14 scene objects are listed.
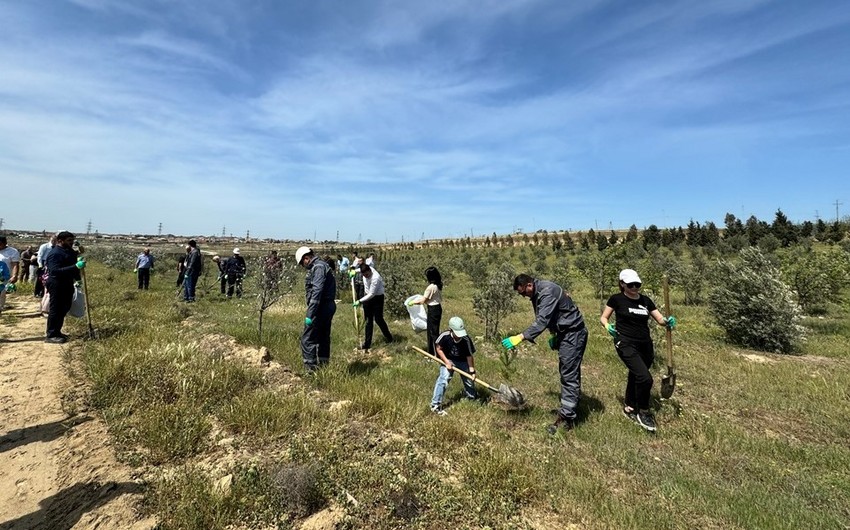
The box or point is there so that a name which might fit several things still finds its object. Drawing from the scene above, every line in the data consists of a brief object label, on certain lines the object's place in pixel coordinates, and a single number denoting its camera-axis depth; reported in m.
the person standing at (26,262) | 16.77
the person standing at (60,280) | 7.84
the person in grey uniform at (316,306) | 6.64
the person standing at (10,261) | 9.11
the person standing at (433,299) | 8.31
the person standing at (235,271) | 16.62
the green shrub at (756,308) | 10.82
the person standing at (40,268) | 10.86
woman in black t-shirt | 5.75
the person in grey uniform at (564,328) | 5.53
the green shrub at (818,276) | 14.59
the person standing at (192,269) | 14.09
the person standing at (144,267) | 16.75
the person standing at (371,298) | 9.15
